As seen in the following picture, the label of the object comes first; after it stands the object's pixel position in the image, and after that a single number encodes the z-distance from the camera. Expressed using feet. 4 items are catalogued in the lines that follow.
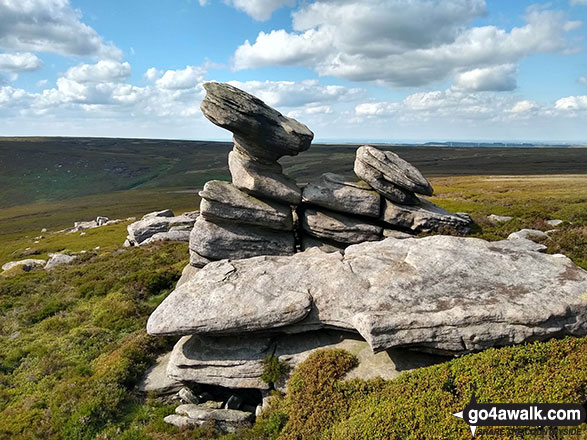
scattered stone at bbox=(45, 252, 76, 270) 166.87
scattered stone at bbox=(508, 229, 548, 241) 113.80
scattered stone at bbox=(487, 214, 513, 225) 146.91
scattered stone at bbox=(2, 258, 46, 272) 173.56
